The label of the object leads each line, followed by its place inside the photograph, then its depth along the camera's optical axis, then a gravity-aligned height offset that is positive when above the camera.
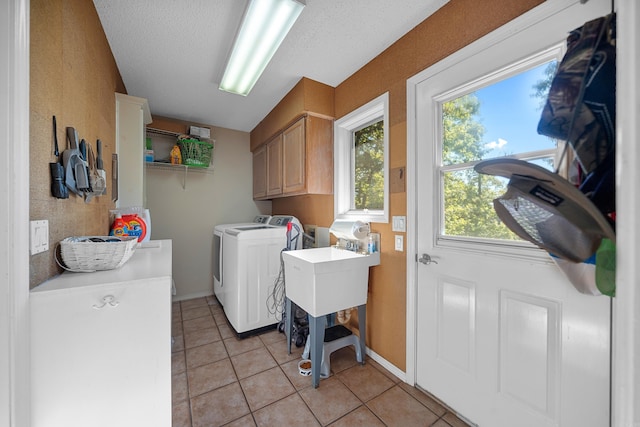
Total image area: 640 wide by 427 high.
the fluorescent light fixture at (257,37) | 1.35 +1.16
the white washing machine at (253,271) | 2.29 -0.60
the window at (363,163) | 1.91 +0.45
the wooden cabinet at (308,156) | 2.26 +0.56
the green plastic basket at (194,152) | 2.99 +0.76
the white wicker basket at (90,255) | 0.96 -0.18
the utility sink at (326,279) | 1.63 -0.49
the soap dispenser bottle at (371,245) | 1.88 -0.26
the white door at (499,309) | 0.98 -0.47
